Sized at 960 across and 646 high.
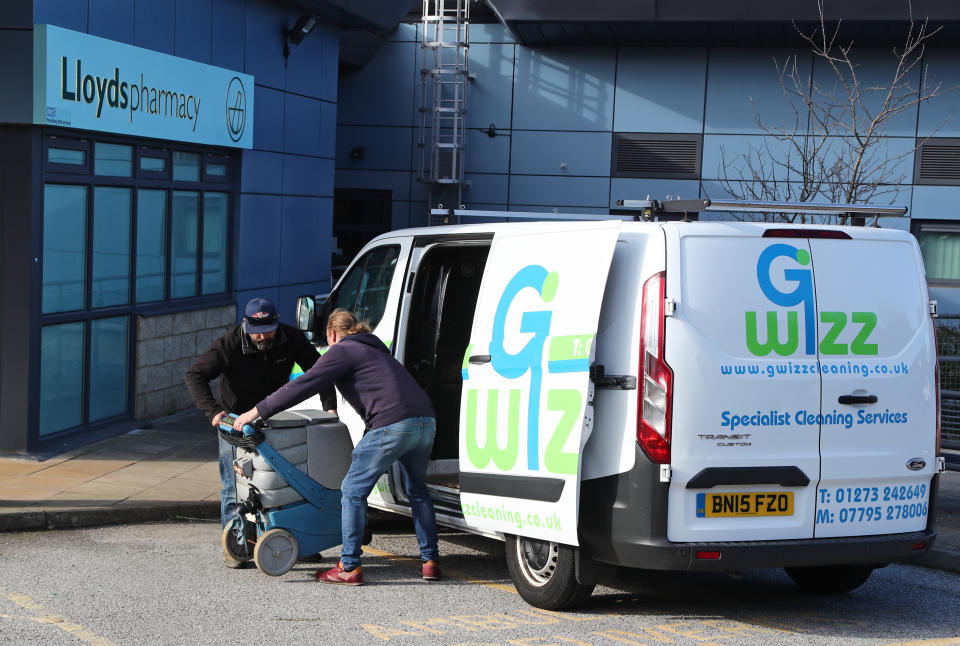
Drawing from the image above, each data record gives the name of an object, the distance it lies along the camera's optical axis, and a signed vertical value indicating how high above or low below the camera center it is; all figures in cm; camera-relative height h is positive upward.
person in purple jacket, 671 -111
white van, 572 -85
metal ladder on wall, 2080 +231
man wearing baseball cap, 714 -93
